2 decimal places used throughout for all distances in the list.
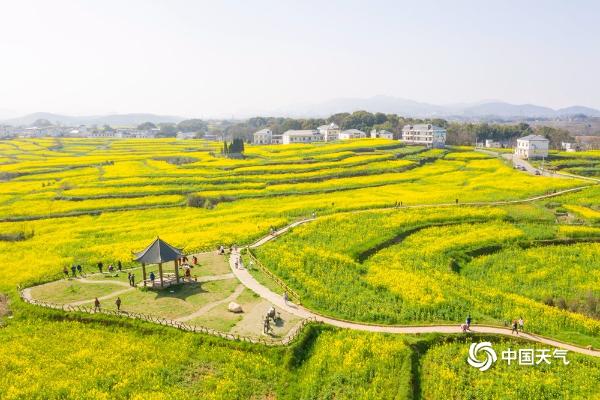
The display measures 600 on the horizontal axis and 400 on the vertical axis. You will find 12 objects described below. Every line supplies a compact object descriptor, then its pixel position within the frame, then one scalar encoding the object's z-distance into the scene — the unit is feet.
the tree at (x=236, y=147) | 369.38
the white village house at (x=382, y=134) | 482.28
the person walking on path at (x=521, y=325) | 96.29
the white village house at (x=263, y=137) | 544.21
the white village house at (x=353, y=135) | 493.77
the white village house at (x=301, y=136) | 496.23
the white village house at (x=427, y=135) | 422.41
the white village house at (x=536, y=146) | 333.83
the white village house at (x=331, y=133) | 526.57
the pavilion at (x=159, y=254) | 112.16
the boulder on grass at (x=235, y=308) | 101.09
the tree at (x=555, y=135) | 492.13
